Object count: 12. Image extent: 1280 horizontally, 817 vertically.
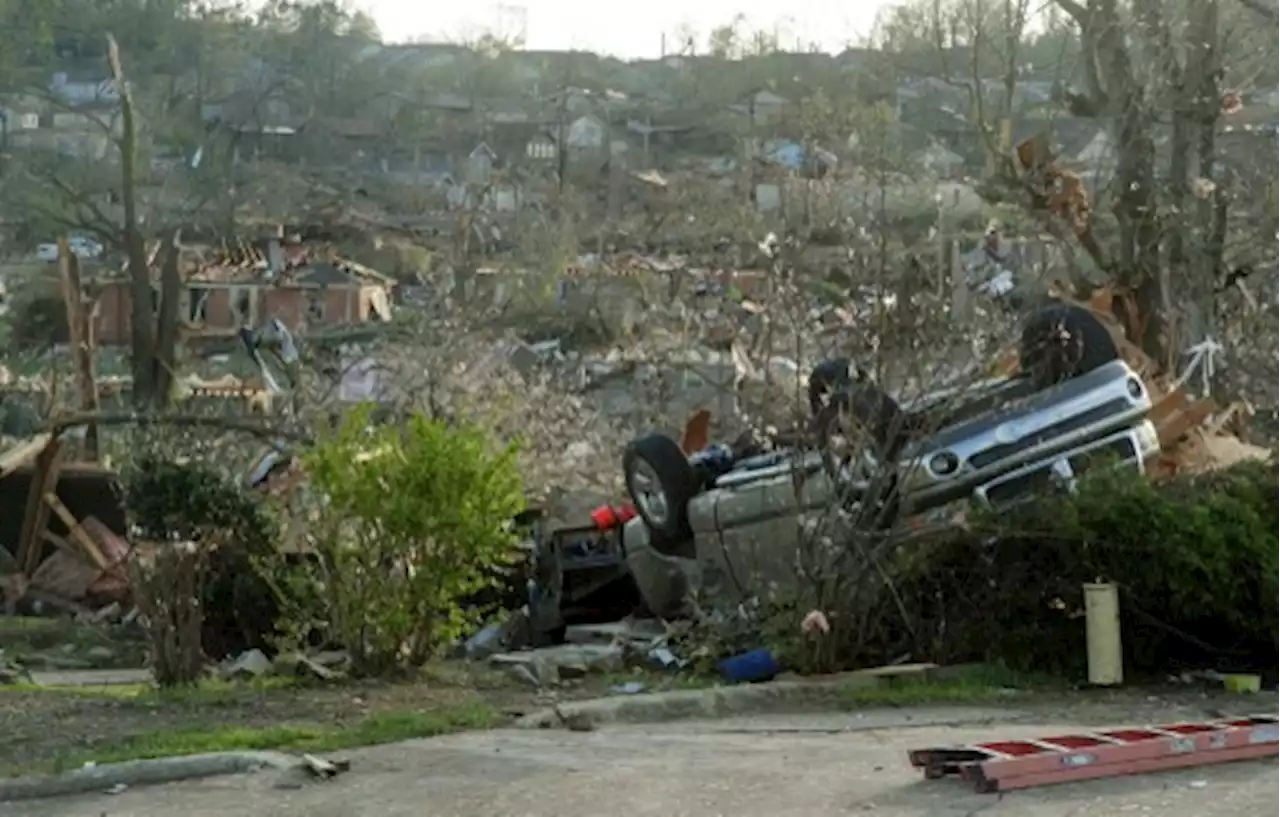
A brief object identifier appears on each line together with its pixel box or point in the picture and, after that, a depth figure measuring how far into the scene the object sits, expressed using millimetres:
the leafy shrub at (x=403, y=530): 11297
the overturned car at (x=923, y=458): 11664
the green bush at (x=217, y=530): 15648
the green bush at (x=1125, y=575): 10773
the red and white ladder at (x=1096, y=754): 7152
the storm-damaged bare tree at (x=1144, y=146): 17500
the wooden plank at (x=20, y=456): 21797
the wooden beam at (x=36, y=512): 21734
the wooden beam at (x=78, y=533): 21219
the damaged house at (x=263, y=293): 47281
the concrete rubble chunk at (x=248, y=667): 12648
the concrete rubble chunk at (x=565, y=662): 11961
